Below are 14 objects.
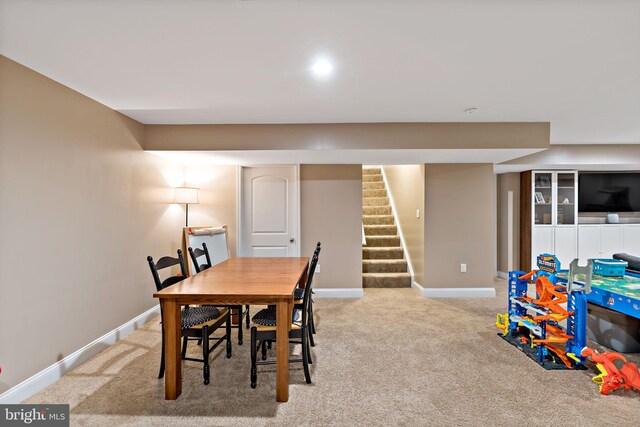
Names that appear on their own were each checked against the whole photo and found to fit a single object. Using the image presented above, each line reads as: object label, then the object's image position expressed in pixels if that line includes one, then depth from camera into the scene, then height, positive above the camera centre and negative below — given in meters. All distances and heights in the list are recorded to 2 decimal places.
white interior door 4.74 +0.07
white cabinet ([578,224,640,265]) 5.45 -0.41
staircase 5.18 -0.56
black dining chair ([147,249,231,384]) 2.31 -0.81
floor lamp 4.10 +0.29
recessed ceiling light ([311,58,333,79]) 2.07 +1.04
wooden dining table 2.05 -0.59
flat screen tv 5.55 +0.45
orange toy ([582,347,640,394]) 2.18 -1.14
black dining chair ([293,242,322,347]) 2.63 -0.72
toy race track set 2.28 -0.85
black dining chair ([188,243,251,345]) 3.03 -0.55
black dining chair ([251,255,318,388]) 2.24 -0.84
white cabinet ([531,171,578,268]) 5.39 +0.04
